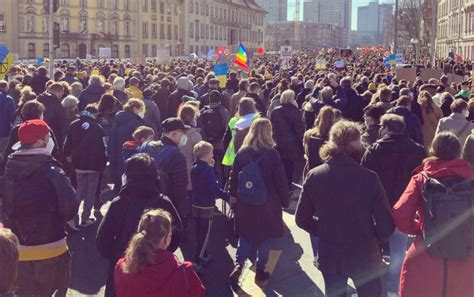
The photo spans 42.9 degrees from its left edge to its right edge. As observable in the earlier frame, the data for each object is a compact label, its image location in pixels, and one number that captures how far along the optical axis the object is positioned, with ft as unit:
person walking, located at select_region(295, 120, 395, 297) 15.24
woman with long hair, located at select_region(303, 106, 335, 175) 23.07
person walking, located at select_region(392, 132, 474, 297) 14.06
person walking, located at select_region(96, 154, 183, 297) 14.85
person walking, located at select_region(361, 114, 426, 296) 19.79
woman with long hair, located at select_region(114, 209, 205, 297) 11.60
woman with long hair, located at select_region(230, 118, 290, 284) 20.22
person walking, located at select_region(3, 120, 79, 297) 15.80
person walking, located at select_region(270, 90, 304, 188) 30.73
